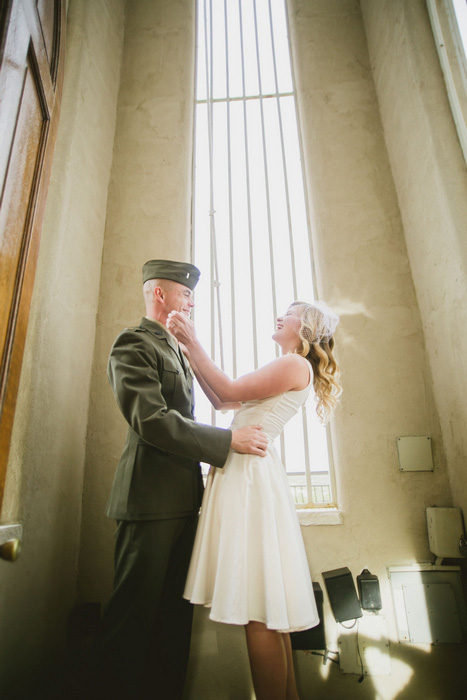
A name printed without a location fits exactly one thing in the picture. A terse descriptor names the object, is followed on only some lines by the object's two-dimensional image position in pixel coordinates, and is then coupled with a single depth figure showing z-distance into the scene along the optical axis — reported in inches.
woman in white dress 45.9
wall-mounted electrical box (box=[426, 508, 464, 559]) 66.7
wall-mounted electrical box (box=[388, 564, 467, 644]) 65.6
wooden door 45.1
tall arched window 85.9
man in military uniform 46.9
